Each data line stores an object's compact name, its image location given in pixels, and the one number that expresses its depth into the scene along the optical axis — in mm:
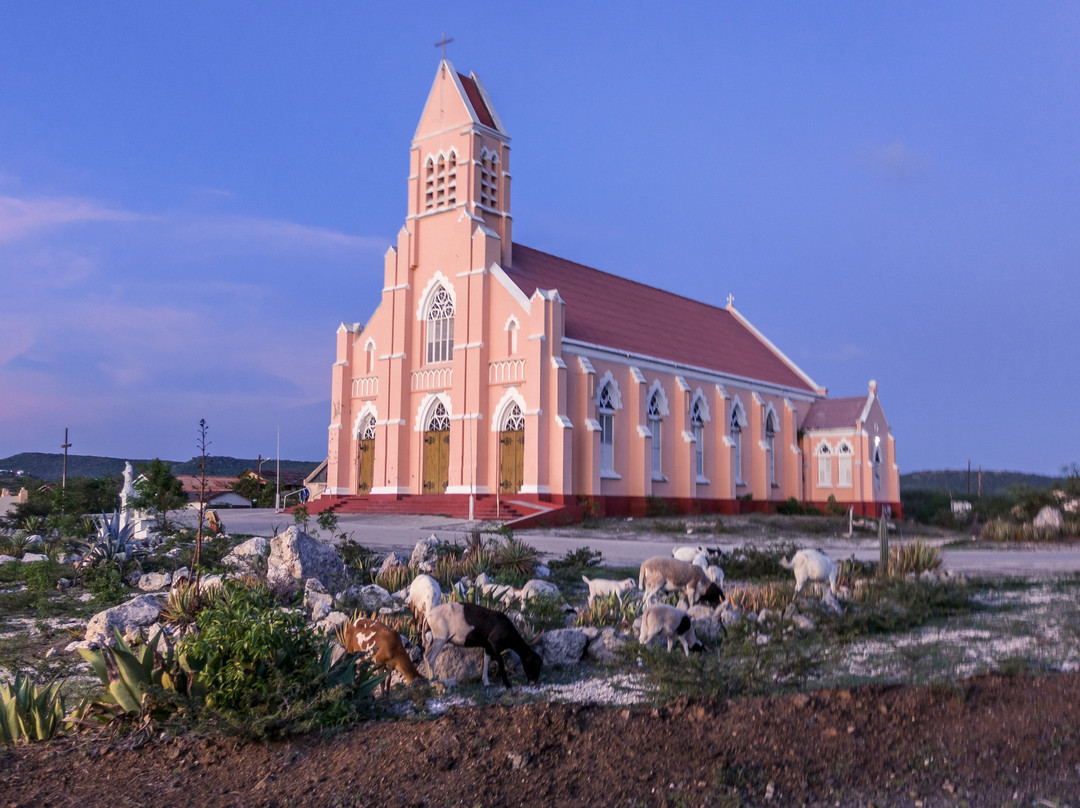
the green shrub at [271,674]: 6436
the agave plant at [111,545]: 13887
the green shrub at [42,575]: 12953
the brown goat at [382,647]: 7891
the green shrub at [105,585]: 12172
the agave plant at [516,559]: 14711
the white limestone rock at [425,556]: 13602
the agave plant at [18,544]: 16578
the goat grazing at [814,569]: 12133
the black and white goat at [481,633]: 7719
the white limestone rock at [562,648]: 8477
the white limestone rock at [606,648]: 8523
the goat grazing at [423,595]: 9711
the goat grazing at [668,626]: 8617
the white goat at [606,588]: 10734
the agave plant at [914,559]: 13617
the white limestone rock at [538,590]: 10758
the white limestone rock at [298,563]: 11516
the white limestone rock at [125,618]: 9688
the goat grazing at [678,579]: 11242
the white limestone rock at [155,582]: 12891
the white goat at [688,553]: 14415
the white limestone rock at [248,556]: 12570
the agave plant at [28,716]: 6832
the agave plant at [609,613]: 9977
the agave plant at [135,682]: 6762
